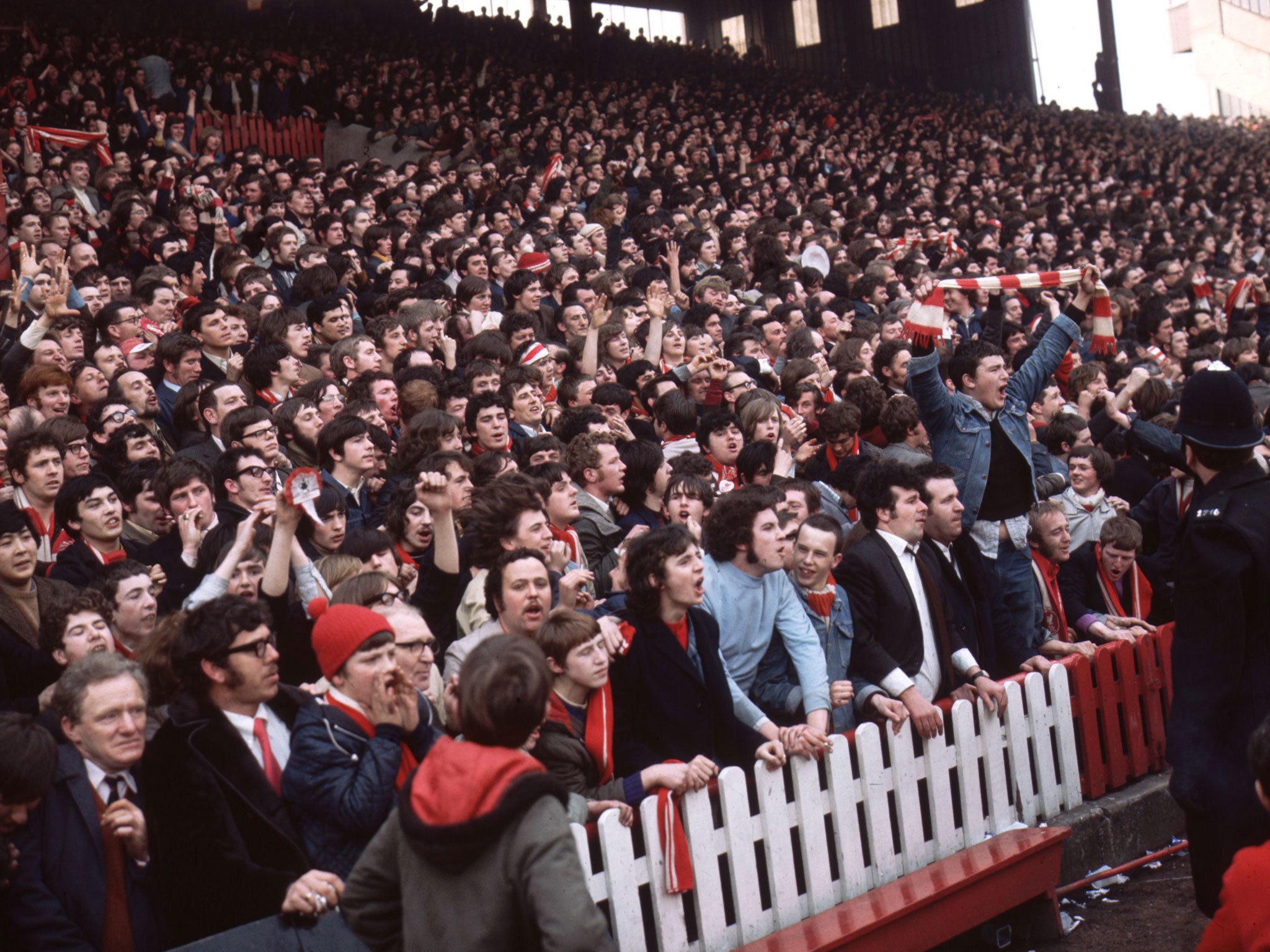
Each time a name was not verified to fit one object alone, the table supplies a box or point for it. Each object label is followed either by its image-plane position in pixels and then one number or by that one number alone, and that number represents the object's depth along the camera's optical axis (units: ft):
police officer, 11.23
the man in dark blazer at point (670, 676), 13.76
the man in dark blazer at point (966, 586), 17.75
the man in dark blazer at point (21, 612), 13.78
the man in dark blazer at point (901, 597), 16.62
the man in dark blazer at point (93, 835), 10.00
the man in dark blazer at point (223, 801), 10.57
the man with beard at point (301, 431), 21.06
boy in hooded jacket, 8.01
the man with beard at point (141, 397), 21.40
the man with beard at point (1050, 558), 20.08
